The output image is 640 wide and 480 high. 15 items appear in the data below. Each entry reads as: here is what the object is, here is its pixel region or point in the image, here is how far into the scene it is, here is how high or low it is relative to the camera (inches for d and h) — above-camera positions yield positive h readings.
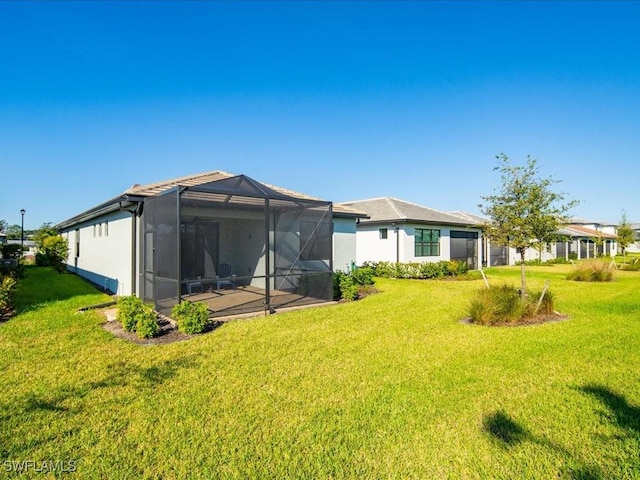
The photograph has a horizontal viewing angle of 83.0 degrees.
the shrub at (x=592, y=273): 593.3 -48.6
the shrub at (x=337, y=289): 421.1 -54.1
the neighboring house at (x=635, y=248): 2265.7 -26.7
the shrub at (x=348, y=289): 404.2 -51.6
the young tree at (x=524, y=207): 322.7 +32.9
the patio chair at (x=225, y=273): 440.4 -38.0
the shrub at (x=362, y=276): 502.3 -47.0
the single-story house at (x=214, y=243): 310.0 -1.2
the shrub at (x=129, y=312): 250.5 -48.9
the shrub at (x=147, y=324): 238.7 -54.9
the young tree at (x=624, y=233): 1058.7 +32.4
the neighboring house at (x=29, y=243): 1119.8 -12.6
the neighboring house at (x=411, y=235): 713.0 +16.8
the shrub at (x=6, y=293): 292.4 -43.4
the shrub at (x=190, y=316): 252.4 -52.7
